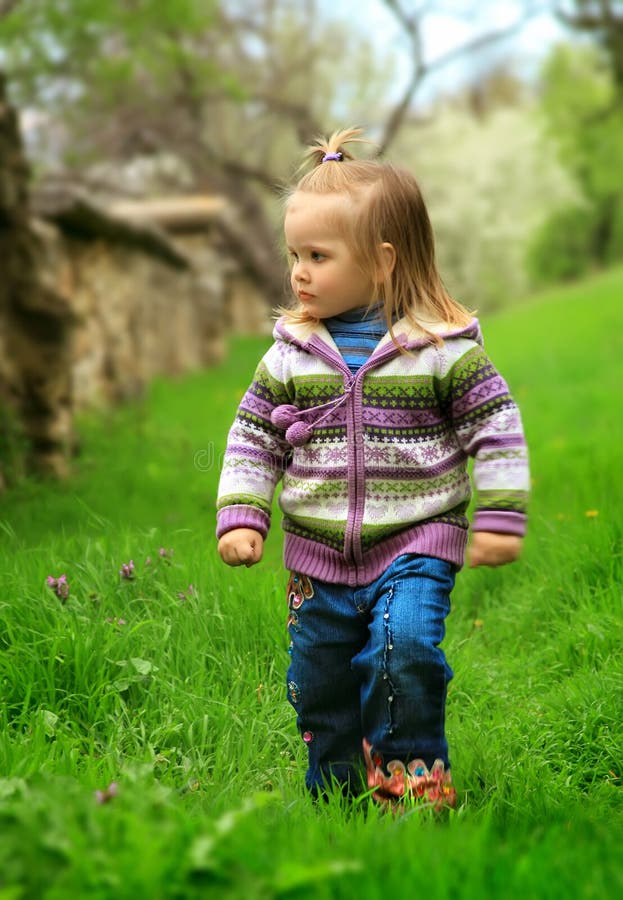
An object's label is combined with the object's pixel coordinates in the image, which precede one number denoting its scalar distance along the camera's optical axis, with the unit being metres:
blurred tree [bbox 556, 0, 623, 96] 19.98
